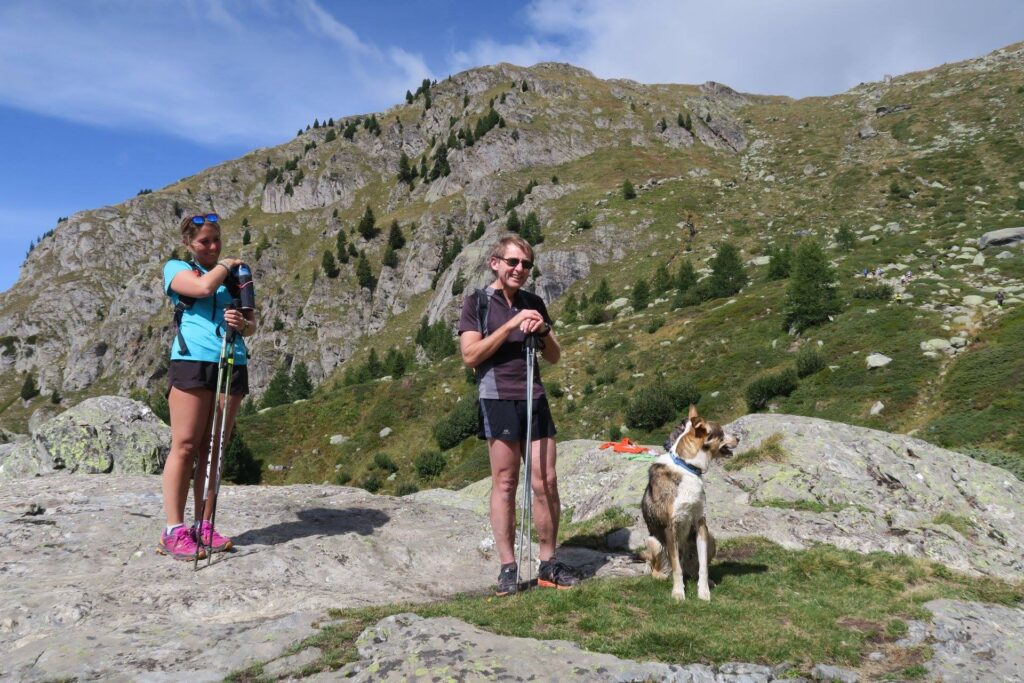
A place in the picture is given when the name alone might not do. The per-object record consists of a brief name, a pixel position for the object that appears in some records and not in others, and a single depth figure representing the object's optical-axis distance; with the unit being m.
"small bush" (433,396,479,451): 38.94
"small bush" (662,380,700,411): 31.28
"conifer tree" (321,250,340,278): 112.15
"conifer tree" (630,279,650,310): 49.97
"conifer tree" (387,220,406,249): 108.94
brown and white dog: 6.20
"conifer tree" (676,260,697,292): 47.94
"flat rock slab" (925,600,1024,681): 4.62
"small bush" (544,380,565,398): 39.66
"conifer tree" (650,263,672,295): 51.59
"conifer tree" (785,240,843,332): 32.62
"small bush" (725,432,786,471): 11.79
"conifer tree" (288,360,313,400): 74.62
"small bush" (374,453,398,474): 39.00
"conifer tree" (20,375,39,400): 139.00
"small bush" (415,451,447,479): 35.69
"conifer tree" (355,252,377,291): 106.75
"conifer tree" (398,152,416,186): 135.75
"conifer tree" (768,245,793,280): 43.81
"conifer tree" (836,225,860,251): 46.91
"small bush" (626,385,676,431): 30.98
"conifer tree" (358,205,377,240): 116.31
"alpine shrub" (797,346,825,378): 28.55
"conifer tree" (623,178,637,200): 79.53
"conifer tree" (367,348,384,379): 66.56
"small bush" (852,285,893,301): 33.38
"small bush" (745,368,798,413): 28.14
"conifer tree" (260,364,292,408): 70.56
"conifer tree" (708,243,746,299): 44.47
